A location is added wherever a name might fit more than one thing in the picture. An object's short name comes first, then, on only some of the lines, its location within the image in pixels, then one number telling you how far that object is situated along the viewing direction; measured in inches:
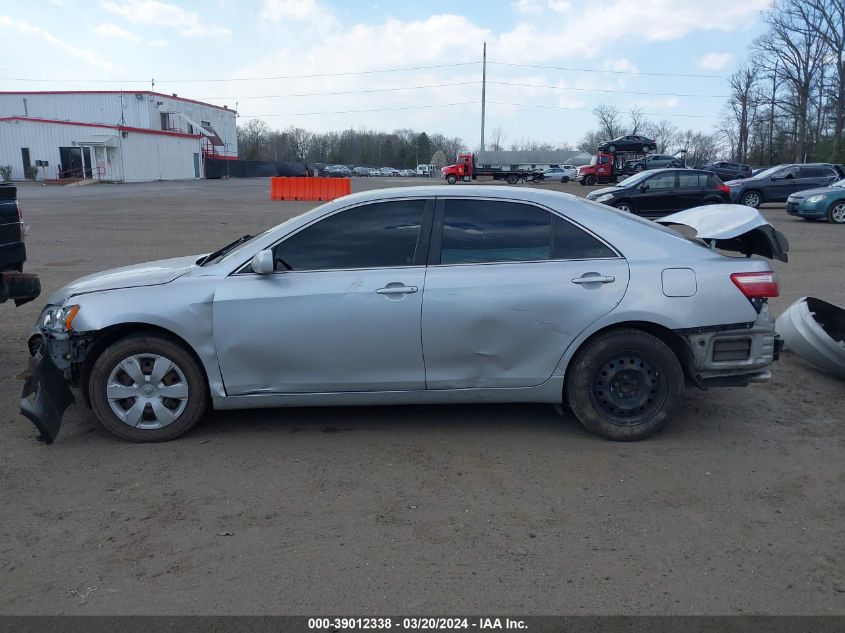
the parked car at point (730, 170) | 1506.9
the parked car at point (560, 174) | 2452.0
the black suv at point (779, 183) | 964.0
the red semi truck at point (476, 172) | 2070.6
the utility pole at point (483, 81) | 2586.1
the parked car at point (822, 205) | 771.4
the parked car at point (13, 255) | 236.2
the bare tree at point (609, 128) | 3905.0
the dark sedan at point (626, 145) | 1899.6
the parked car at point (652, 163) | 1712.6
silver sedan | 173.5
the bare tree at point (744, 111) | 3085.6
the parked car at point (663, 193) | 800.3
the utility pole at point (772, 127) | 2802.9
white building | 2071.9
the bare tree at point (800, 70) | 2423.7
